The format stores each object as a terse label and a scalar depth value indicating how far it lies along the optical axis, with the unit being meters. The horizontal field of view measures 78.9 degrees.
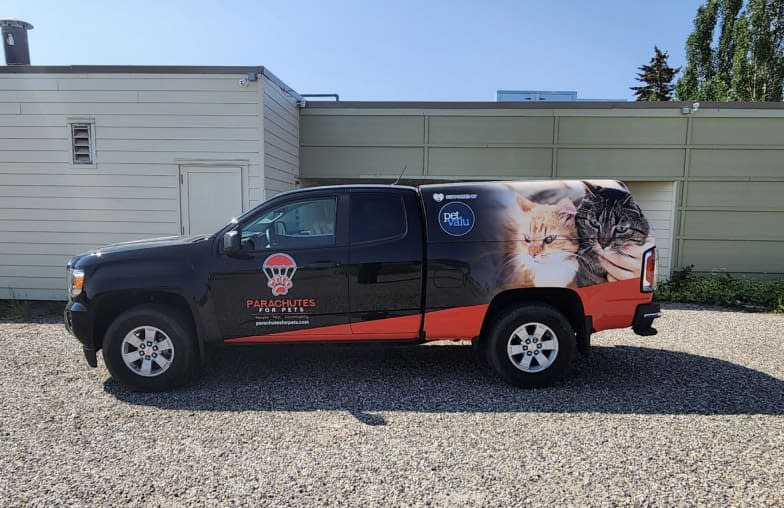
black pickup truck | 4.55
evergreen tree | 37.50
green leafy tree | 19.27
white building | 8.20
